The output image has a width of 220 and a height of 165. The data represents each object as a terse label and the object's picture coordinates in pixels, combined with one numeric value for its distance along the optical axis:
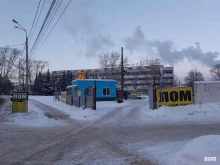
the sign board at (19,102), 13.10
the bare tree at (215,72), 65.25
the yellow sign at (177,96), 14.26
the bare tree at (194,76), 70.44
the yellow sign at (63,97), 24.59
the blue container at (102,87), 26.83
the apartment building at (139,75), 75.16
